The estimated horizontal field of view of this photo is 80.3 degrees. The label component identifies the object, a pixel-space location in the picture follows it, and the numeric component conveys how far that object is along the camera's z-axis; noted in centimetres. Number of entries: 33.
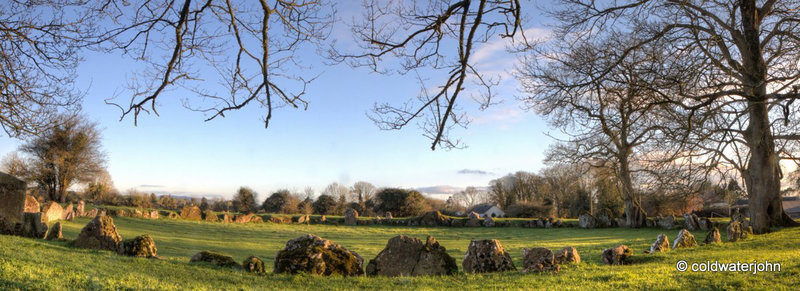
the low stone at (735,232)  1512
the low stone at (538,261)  921
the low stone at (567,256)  986
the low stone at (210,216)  2847
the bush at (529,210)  4050
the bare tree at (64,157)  3181
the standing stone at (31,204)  1755
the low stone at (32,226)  1300
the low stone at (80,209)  2331
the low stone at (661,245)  1238
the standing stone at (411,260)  931
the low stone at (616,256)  1042
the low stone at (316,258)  898
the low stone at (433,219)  3174
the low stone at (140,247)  1060
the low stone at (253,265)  924
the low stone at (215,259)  991
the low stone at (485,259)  946
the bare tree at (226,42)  620
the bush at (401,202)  4122
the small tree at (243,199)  4252
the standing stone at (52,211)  1933
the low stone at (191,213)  2763
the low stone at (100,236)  1114
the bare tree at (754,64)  1205
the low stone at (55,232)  1284
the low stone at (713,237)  1444
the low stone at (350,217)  3127
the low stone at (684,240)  1323
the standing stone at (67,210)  2050
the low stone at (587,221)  2794
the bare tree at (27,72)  960
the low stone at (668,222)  2528
